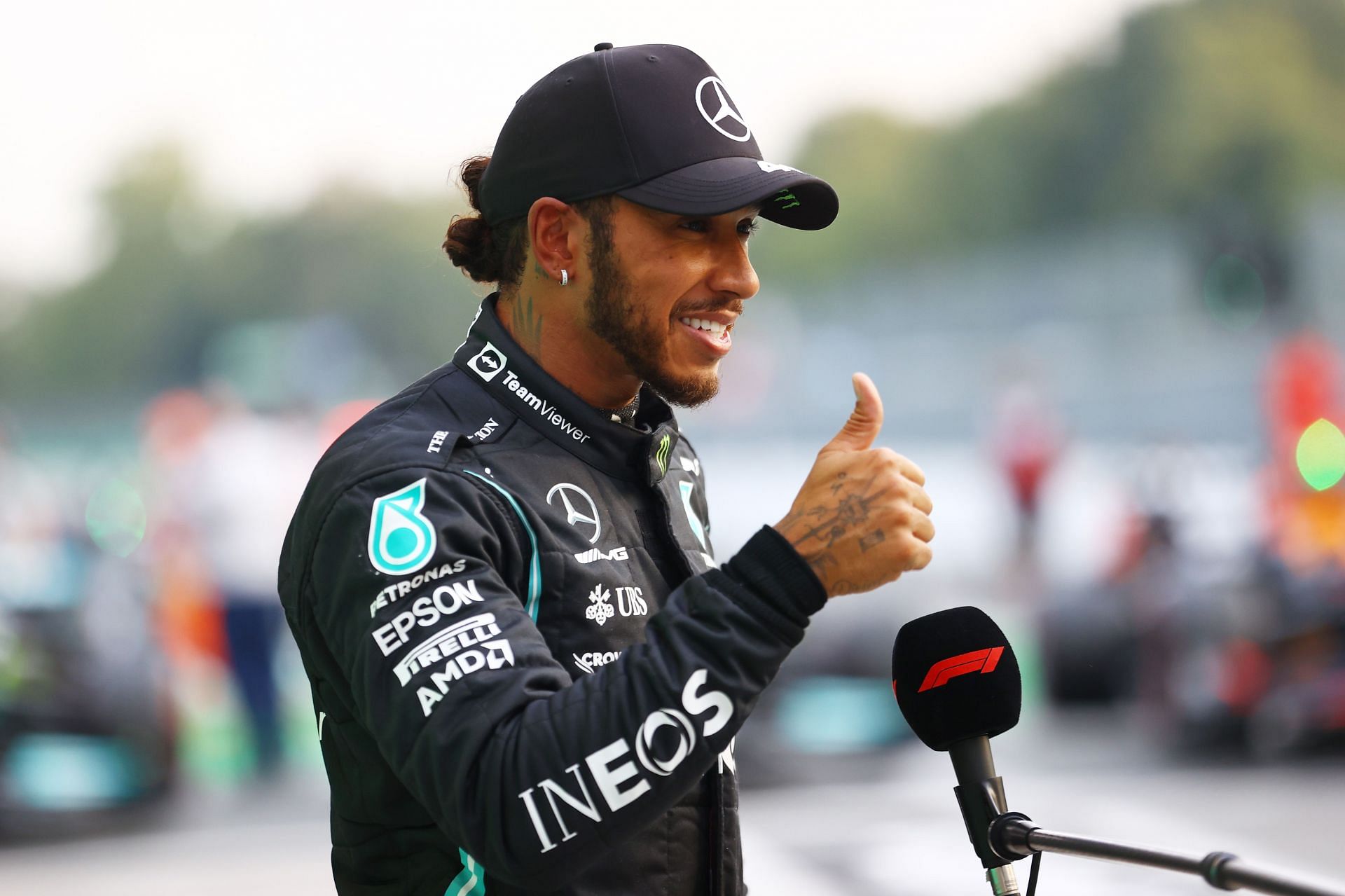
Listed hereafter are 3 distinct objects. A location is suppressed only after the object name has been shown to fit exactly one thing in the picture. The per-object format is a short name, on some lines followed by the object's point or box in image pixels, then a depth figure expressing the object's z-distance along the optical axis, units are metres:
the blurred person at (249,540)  18.94
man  3.52
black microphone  4.06
